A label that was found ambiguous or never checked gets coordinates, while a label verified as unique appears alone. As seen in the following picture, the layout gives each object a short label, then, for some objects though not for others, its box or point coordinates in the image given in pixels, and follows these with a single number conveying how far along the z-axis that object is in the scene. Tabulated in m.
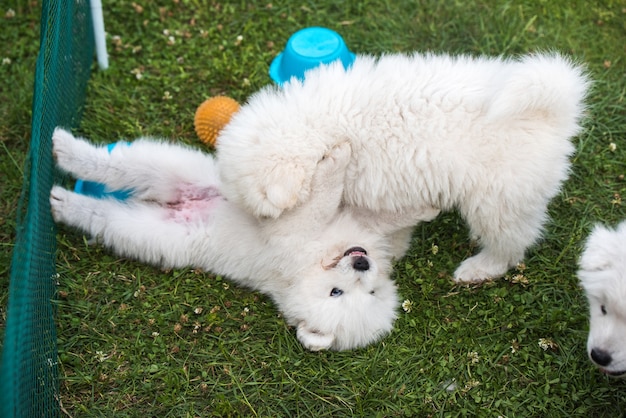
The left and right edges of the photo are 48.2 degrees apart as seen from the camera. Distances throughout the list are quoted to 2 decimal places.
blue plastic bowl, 3.98
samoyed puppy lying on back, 3.51
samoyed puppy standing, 3.18
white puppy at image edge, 2.81
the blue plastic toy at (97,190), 4.01
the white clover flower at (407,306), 3.71
